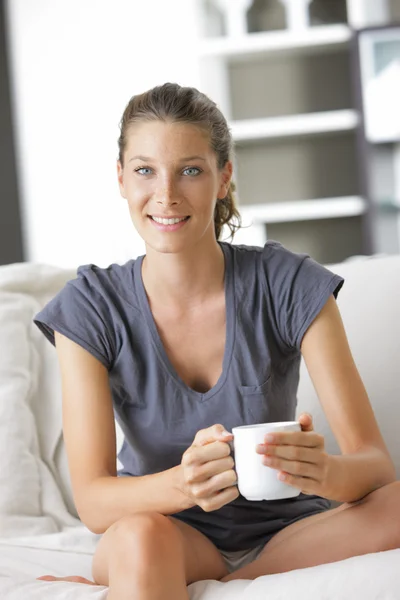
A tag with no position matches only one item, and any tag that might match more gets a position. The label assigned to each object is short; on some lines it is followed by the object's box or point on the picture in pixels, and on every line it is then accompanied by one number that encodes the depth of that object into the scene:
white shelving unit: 5.94
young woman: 2.49
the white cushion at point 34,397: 2.86
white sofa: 2.73
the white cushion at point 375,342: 2.85
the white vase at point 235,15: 5.94
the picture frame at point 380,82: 5.72
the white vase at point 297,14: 5.85
